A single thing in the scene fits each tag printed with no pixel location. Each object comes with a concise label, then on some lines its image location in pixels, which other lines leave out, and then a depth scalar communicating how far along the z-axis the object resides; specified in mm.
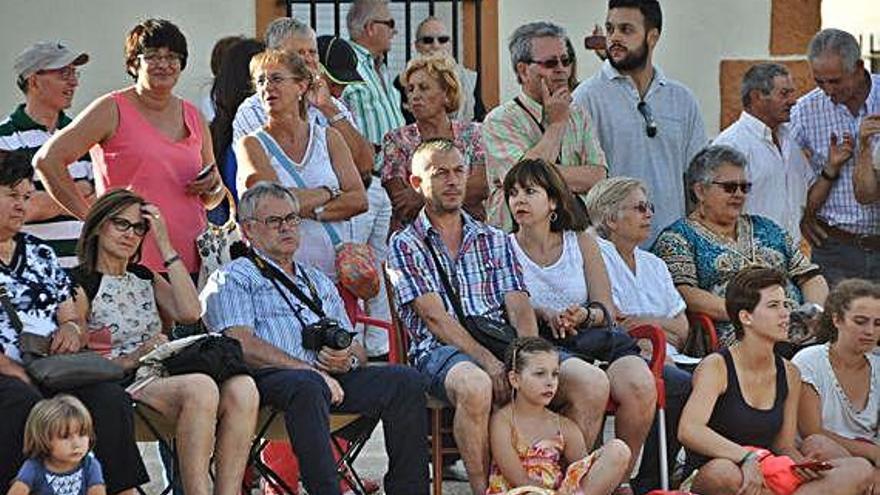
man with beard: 19828
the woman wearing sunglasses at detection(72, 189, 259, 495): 15930
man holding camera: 16562
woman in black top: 17016
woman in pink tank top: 17500
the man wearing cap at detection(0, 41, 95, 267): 18219
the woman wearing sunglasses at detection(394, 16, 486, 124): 22078
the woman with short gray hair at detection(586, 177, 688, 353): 18281
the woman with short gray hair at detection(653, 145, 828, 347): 18766
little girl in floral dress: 16516
